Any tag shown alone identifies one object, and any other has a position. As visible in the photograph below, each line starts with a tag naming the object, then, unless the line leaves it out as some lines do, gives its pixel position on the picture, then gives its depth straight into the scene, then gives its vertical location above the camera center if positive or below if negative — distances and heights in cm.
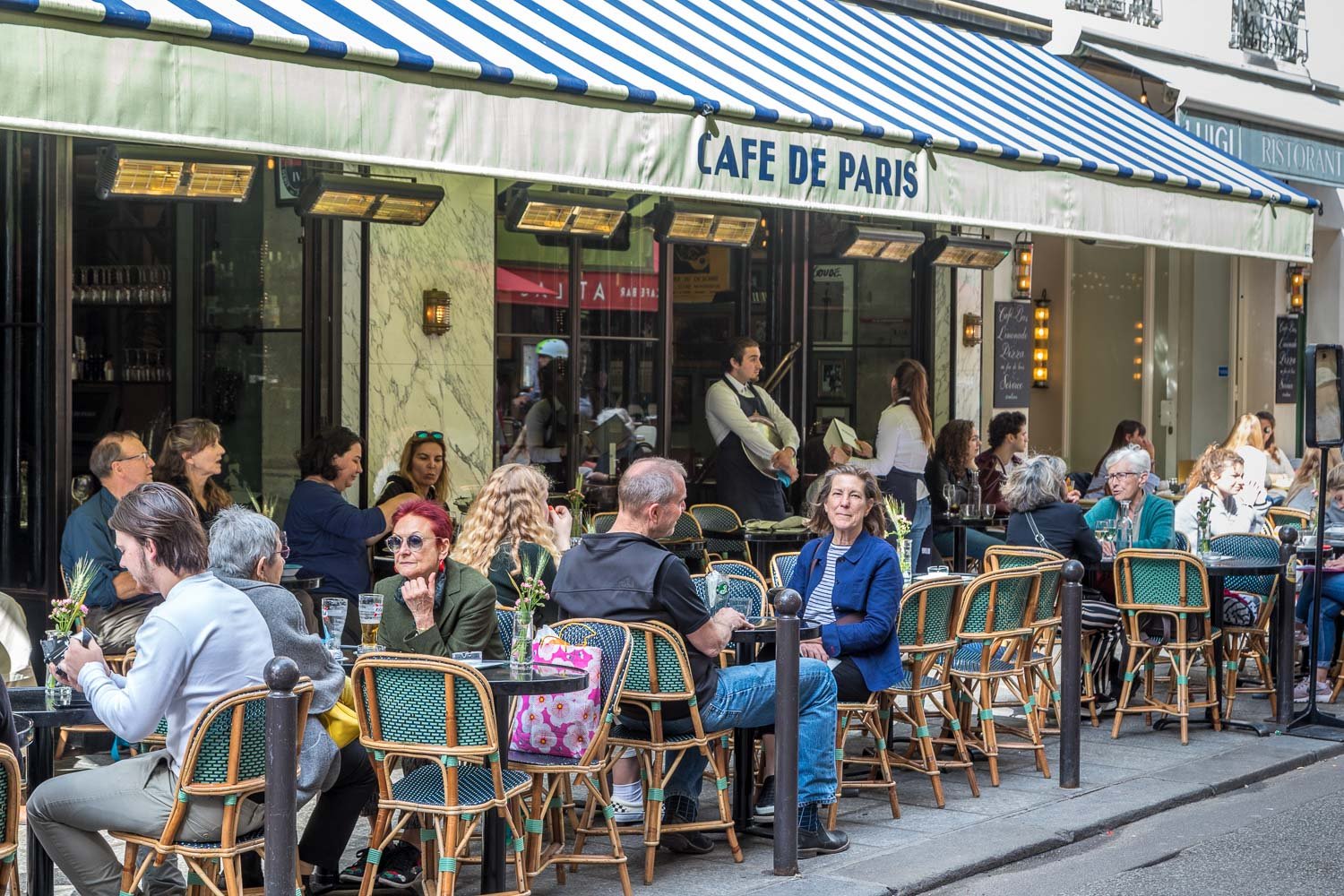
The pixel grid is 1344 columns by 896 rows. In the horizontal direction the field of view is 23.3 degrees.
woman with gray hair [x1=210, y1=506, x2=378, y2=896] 942 -66
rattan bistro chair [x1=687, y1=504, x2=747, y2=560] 2084 -89
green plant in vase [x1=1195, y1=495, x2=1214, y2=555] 1710 -70
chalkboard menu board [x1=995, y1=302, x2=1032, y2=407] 2799 +31
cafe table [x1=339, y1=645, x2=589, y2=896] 973 -92
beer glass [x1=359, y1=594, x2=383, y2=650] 1037 -74
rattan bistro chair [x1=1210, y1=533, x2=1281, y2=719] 1710 -123
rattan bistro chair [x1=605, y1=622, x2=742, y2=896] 1088 -107
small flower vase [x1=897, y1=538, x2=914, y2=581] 1501 -79
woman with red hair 1060 -69
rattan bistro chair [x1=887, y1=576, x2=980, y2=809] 1317 -108
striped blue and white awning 1186 +155
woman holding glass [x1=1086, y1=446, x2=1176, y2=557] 1701 -64
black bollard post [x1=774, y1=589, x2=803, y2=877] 1085 -117
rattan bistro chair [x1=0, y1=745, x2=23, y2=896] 777 -104
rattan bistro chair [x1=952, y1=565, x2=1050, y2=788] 1393 -115
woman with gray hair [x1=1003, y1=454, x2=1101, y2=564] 1645 -64
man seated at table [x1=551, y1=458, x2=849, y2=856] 1101 -80
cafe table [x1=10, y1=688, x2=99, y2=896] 916 -101
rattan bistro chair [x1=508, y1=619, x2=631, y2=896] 1041 -122
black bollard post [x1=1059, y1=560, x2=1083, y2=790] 1340 -109
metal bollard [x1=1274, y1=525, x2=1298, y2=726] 1590 -122
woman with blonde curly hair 1313 -58
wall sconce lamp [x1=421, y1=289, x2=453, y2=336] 1982 +45
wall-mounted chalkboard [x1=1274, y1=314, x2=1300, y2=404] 3506 +33
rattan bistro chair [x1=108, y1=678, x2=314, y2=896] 872 -107
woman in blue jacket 1247 -79
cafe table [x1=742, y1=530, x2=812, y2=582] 2013 -98
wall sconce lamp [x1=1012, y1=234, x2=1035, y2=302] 2776 +107
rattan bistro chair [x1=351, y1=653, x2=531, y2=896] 947 -105
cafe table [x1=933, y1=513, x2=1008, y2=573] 2168 -94
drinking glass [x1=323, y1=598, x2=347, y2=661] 1053 -75
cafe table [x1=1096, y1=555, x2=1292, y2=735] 1593 -92
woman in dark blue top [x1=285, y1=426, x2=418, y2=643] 1587 -71
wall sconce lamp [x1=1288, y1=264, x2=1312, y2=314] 3451 +110
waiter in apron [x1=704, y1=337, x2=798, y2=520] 2184 -40
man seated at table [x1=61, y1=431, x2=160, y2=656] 1382 -76
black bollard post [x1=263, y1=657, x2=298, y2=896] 846 -103
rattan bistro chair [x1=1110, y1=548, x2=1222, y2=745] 1580 -108
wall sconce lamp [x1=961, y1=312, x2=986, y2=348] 2716 +51
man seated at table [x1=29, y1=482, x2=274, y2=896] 878 -81
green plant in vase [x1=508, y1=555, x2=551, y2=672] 1022 -76
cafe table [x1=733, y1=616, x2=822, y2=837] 1201 -136
